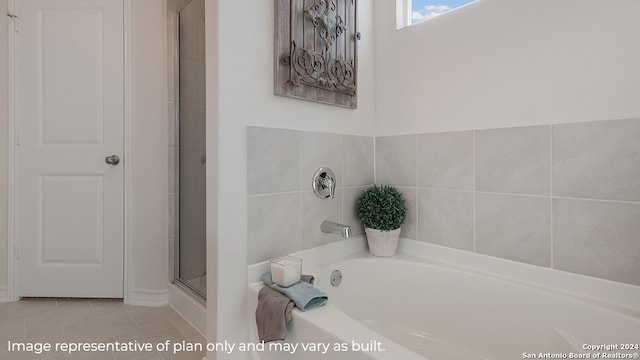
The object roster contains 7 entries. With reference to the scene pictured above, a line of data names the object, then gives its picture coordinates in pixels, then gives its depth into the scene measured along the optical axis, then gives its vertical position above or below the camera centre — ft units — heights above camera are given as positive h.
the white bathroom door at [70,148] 6.99 +0.65
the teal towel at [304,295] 3.46 -1.36
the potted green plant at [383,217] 5.32 -0.70
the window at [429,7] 5.15 +2.92
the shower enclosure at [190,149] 6.13 +0.58
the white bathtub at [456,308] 3.29 -1.66
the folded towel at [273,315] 3.41 -1.55
